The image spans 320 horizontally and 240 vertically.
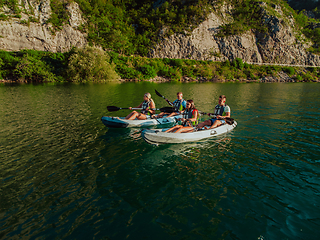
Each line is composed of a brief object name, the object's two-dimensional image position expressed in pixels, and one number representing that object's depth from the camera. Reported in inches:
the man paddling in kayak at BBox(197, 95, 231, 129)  394.0
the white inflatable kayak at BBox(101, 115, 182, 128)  424.8
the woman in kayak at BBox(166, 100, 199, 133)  344.8
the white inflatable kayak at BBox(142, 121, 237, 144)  313.4
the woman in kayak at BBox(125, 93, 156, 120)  478.0
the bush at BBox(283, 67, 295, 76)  2915.8
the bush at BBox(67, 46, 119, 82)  1734.7
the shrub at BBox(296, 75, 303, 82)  2810.0
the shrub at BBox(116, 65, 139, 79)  2224.5
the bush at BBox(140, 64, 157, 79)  2361.1
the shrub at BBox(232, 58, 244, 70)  2997.0
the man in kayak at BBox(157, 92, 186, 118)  498.3
